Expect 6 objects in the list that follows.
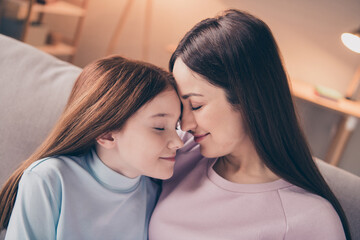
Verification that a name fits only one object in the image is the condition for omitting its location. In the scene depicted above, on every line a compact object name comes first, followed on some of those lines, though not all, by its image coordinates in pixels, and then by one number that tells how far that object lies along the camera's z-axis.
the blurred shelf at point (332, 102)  2.56
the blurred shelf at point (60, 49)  3.16
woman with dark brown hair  1.01
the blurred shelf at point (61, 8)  2.86
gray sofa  1.29
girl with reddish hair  0.97
